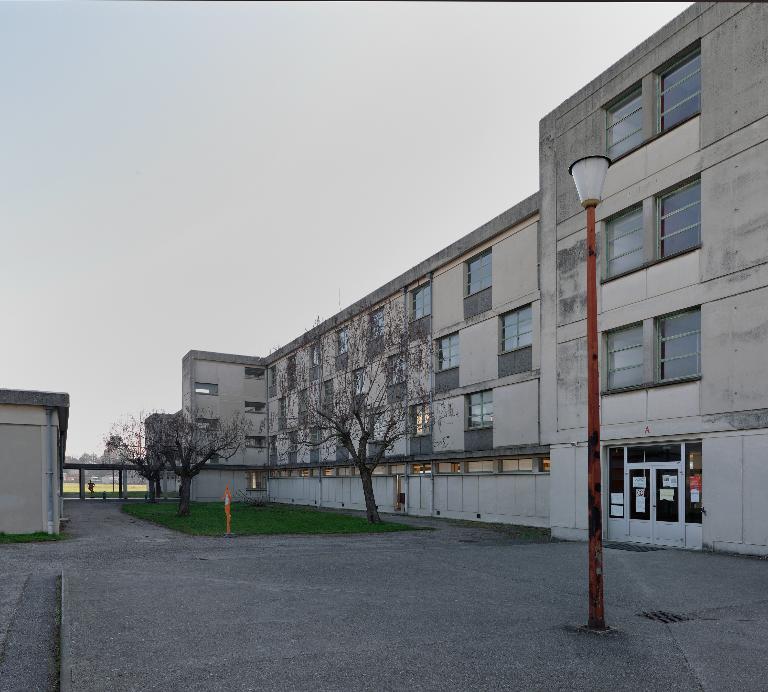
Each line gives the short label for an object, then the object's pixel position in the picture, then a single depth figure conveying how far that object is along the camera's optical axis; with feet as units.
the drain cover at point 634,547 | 50.62
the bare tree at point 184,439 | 98.07
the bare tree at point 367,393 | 78.84
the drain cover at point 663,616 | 26.00
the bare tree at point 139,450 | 144.05
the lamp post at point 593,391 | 23.88
